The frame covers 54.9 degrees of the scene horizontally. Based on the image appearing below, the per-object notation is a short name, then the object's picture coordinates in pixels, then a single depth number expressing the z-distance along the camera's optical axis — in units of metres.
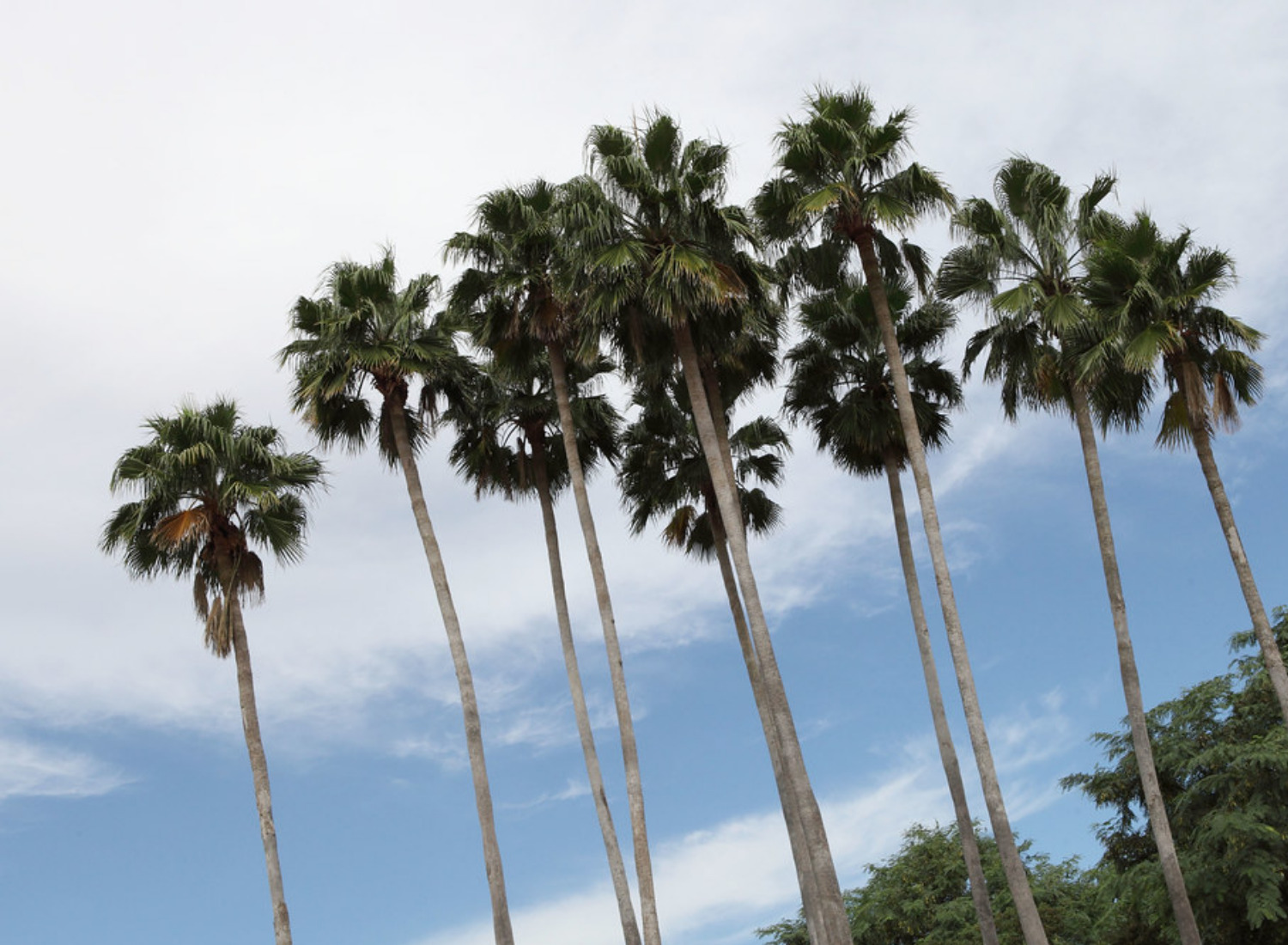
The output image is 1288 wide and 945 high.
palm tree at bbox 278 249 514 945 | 26.81
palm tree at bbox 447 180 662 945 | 24.97
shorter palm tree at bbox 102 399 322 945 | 25.86
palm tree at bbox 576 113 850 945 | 23.75
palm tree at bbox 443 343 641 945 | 28.62
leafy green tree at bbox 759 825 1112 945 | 38.91
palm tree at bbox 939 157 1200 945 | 25.66
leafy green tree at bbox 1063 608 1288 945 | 28.39
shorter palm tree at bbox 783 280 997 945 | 30.78
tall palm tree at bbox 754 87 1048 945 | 24.25
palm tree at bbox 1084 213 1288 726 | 25.30
